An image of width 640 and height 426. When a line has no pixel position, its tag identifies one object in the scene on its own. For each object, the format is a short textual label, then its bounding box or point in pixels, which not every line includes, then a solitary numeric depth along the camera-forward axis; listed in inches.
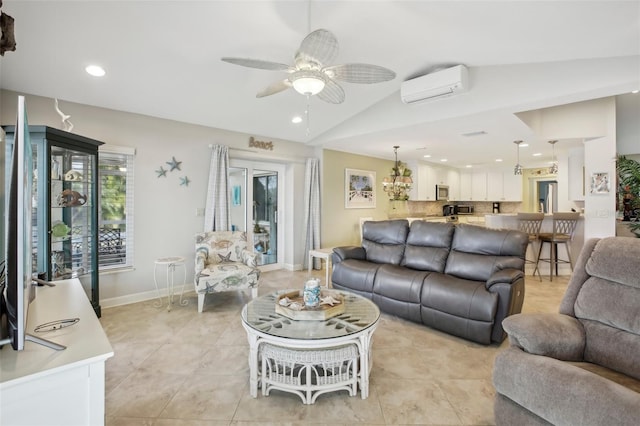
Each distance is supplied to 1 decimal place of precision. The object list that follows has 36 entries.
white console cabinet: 36.6
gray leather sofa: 111.7
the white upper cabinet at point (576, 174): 231.6
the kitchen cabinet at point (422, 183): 309.1
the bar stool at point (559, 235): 202.5
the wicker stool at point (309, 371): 80.4
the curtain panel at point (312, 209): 234.8
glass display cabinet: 116.9
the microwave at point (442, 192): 331.9
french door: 213.8
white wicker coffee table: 79.7
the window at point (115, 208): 151.9
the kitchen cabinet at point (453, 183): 349.4
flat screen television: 38.3
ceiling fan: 83.7
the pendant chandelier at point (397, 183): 255.9
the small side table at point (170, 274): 151.8
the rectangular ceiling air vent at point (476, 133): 186.6
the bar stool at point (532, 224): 205.6
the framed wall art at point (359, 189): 262.7
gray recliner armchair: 50.6
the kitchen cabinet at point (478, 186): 345.7
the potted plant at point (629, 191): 164.6
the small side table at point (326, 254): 187.8
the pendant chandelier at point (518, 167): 219.9
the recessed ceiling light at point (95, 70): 119.0
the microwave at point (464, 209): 372.2
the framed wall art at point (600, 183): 176.5
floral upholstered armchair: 145.9
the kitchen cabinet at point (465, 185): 359.9
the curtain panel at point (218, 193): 181.8
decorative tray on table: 89.4
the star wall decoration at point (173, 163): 170.2
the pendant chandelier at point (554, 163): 229.2
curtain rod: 199.7
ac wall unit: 132.9
